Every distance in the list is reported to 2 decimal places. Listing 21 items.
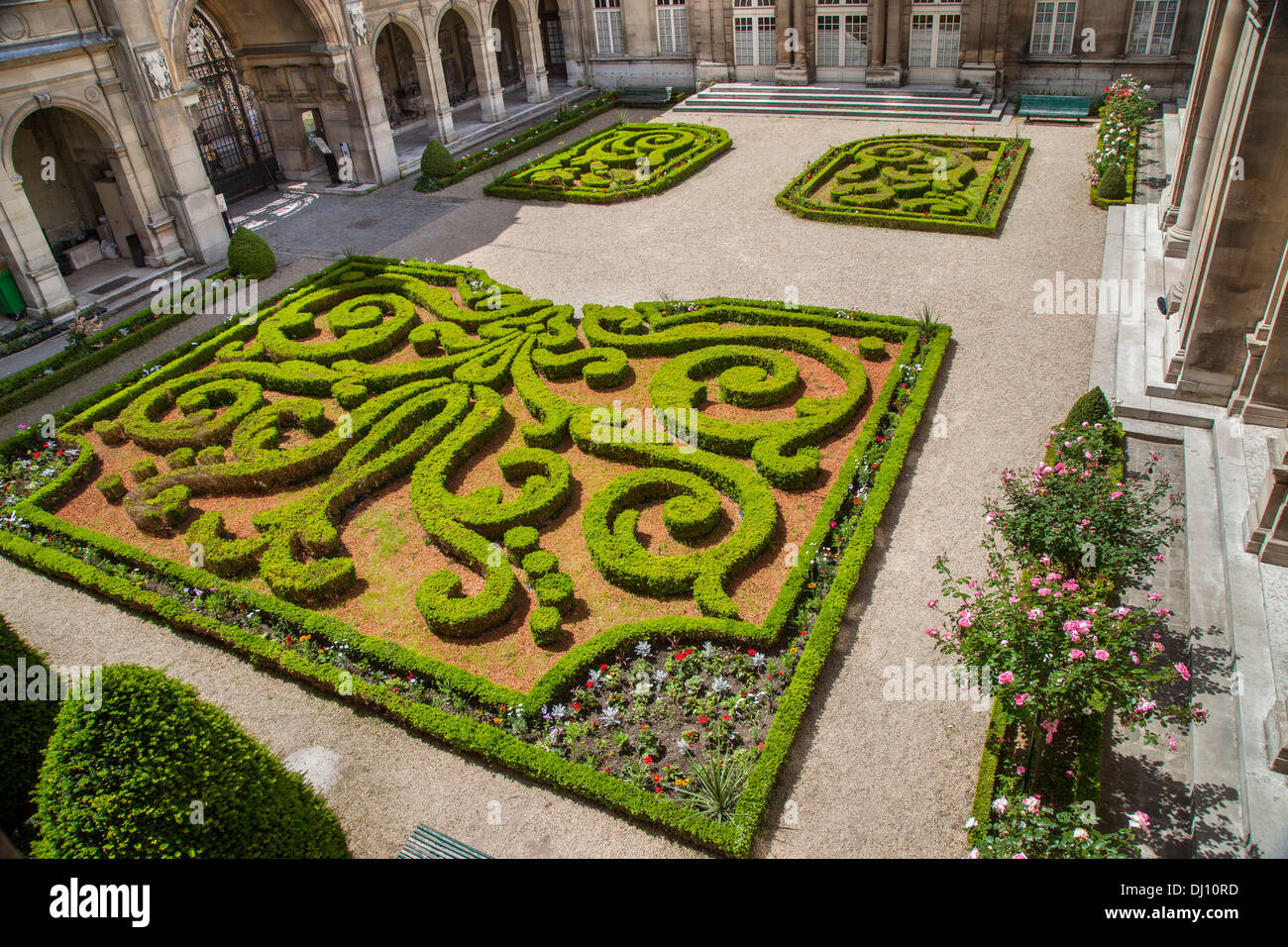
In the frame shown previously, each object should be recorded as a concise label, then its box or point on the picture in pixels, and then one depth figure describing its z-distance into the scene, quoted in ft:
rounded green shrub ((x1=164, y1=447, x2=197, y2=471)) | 52.31
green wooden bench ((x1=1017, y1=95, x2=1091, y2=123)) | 99.86
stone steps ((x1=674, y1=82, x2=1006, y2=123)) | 105.70
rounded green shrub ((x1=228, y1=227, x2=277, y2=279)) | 78.95
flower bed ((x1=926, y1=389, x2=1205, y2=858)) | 28.04
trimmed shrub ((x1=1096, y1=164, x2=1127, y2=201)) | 77.10
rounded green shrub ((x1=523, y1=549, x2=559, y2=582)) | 41.65
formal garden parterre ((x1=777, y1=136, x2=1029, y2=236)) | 78.64
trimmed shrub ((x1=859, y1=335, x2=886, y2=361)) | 57.57
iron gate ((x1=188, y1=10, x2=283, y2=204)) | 100.12
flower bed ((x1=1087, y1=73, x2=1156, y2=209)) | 80.18
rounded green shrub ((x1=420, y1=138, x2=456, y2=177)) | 99.25
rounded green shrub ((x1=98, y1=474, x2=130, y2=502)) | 51.44
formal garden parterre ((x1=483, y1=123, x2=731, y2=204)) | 92.38
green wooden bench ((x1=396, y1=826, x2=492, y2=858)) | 29.60
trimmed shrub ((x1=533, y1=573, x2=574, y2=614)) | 40.06
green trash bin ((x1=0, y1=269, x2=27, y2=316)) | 73.26
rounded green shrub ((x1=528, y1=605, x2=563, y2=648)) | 38.60
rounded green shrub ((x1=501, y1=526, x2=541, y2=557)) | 43.19
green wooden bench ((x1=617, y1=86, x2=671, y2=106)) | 124.57
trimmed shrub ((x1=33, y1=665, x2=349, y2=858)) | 22.43
